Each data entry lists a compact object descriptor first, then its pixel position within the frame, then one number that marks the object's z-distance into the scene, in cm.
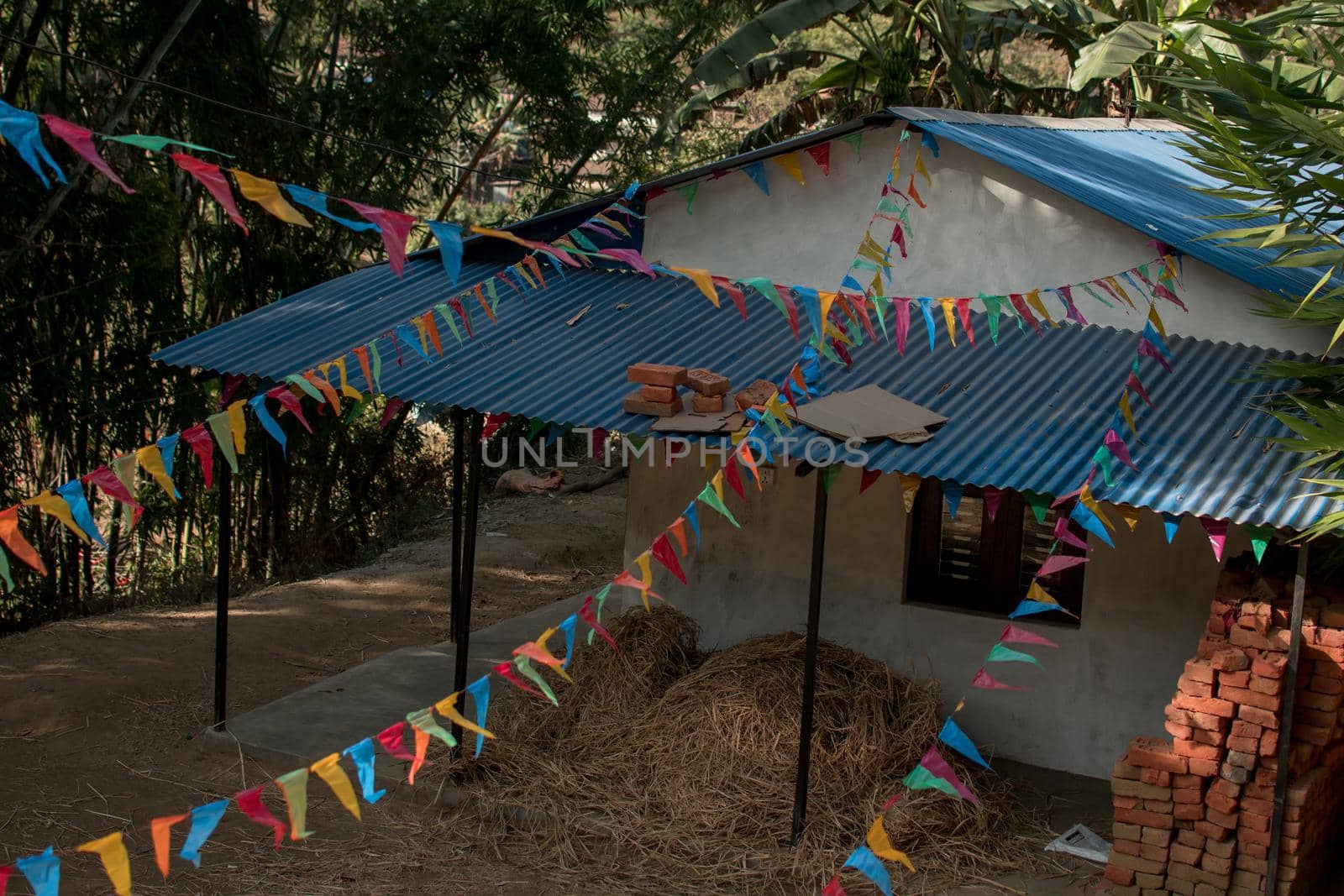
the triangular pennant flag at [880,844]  488
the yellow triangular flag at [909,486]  636
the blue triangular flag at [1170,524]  584
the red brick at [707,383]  681
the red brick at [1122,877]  620
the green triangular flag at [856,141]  810
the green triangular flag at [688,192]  855
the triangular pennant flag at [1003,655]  523
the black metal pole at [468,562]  717
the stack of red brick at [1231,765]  599
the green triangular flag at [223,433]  535
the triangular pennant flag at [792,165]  814
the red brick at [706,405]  672
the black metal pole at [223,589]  803
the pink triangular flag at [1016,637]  536
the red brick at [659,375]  683
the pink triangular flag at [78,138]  385
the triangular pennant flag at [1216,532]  577
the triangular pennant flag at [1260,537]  576
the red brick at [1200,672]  606
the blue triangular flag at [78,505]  483
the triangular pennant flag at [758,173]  830
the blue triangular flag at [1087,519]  573
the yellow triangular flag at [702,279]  520
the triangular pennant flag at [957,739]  509
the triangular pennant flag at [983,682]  537
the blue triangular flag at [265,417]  566
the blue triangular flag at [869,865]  474
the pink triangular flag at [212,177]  404
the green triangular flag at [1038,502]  601
